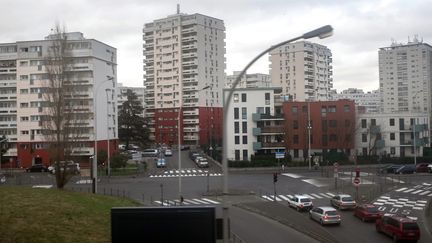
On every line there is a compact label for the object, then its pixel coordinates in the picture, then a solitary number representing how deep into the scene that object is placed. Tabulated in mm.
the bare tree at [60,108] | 32688
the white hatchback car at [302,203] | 34344
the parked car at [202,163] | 70062
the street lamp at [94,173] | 35238
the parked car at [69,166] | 32984
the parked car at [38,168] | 68562
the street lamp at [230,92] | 10852
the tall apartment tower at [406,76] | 128750
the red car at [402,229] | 23500
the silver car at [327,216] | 28203
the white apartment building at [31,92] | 74688
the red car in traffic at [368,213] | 29406
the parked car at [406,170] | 58938
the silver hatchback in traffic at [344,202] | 33906
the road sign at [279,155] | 63294
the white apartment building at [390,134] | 74688
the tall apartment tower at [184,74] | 116838
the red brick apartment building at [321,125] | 72438
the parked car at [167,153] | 91319
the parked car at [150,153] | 92000
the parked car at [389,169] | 59344
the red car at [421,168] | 60219
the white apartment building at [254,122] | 72062
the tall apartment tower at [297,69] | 124562
